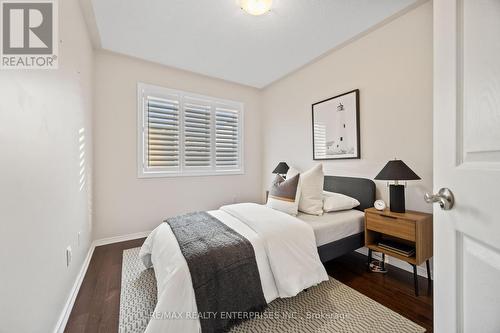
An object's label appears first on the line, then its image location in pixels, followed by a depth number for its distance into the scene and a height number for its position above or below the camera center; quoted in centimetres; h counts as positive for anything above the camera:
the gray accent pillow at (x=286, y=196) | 223 -34
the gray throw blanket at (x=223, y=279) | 126 -74
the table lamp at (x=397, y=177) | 187 -11
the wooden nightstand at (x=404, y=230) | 173 -59
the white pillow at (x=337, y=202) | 228 -42
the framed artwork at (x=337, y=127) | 259 +53
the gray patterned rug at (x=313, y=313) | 142 -111
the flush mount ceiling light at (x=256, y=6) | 194 +155
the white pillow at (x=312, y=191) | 228 -29
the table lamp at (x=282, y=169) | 347 -5
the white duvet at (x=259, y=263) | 118 -72
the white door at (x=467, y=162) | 56 +1
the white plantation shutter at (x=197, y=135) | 354 +55
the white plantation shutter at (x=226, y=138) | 387 +55
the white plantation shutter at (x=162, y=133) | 323 +54
